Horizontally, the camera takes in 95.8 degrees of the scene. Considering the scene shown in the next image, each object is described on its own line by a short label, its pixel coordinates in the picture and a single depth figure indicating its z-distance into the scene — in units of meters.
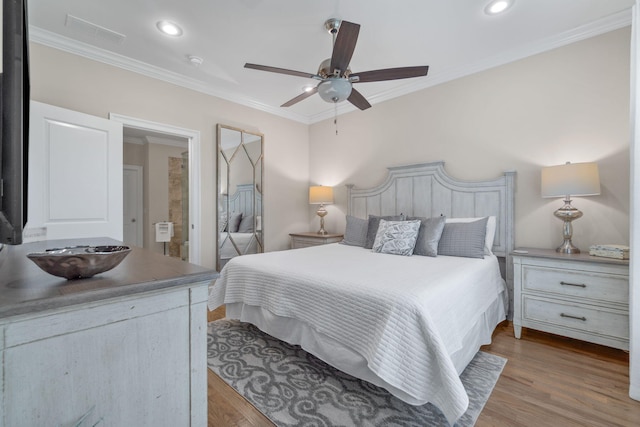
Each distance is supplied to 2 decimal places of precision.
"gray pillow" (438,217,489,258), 2.66
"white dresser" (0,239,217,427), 0.62
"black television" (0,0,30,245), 0.70
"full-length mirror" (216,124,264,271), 3.87
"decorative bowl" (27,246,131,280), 0.73
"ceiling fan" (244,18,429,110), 2.03
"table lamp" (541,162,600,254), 2.29
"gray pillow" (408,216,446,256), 2.78
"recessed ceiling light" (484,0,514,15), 2.21
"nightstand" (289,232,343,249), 4.15
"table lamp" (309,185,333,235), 4.33
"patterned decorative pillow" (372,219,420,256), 2.85
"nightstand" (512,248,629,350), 2.07
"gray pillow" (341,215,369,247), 3.50
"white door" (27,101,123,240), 2.39
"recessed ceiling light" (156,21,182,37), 2.47
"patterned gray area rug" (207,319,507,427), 1.54
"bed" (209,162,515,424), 1.43
